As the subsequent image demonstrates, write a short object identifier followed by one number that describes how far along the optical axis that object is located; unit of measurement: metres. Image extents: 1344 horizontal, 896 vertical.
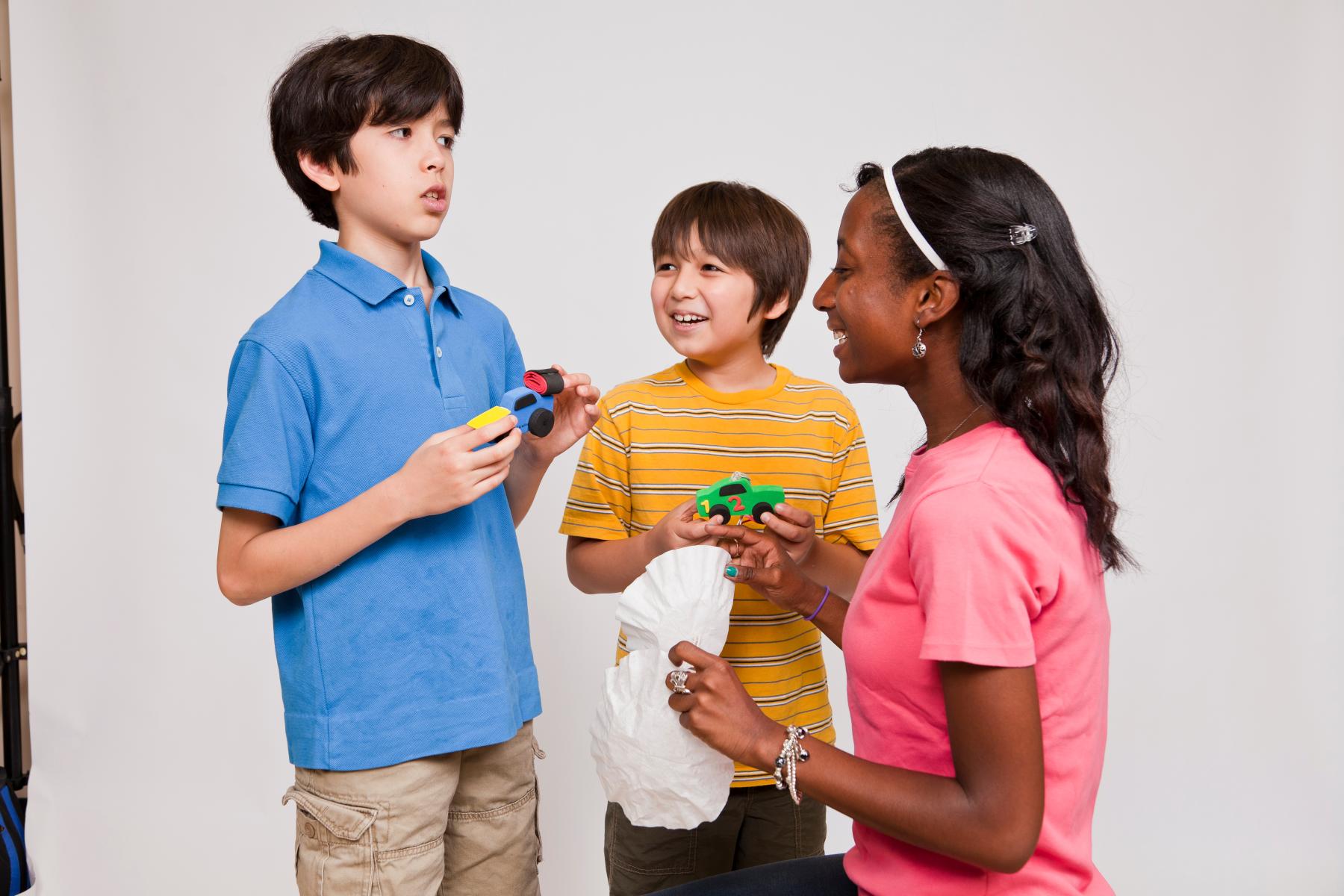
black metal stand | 2.25
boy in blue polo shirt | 1.40
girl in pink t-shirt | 1.15
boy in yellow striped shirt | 1.88
